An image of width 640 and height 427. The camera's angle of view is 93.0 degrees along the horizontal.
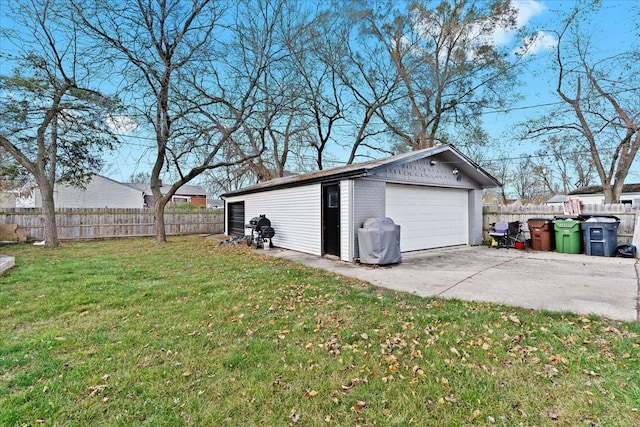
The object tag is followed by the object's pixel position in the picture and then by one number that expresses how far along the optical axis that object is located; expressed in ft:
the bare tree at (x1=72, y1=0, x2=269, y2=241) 31.50
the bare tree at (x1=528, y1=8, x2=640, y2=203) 36.86
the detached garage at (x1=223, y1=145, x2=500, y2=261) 24.56
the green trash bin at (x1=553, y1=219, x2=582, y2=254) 28.32
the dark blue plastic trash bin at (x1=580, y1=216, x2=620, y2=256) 26.40
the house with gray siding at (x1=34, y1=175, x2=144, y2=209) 68.74
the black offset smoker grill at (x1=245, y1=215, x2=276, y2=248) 33.60
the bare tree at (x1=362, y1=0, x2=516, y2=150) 49.67
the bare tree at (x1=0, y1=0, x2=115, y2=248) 30.60
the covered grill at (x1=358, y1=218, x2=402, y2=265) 22.49
